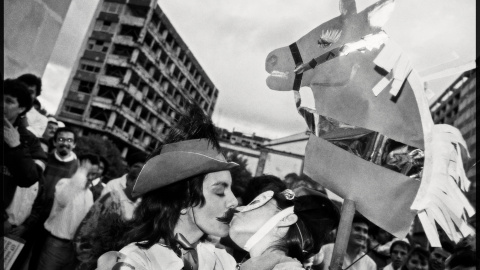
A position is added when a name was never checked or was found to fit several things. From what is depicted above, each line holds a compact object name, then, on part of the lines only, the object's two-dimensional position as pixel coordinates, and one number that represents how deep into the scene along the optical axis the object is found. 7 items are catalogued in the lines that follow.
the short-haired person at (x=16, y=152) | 2.11
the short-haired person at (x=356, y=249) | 3.46
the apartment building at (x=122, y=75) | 35.06
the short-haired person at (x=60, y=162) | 4.29
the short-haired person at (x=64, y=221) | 3.70
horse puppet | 1.58
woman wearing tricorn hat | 1.86
